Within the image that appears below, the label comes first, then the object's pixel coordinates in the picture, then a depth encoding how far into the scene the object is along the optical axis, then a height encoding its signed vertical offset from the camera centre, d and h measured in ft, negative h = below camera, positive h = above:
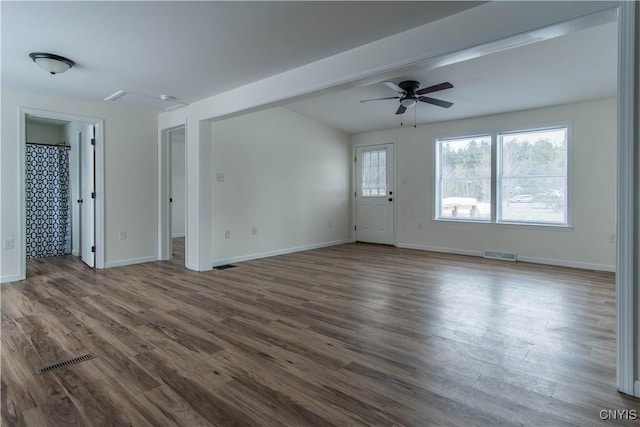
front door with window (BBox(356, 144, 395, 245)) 23.61 +0.84
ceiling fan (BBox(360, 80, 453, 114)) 13.80 +4.77
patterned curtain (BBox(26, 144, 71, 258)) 18.35 +0.27
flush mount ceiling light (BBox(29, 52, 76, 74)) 10.31 +4.40
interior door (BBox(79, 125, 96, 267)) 16.34 +0.53
